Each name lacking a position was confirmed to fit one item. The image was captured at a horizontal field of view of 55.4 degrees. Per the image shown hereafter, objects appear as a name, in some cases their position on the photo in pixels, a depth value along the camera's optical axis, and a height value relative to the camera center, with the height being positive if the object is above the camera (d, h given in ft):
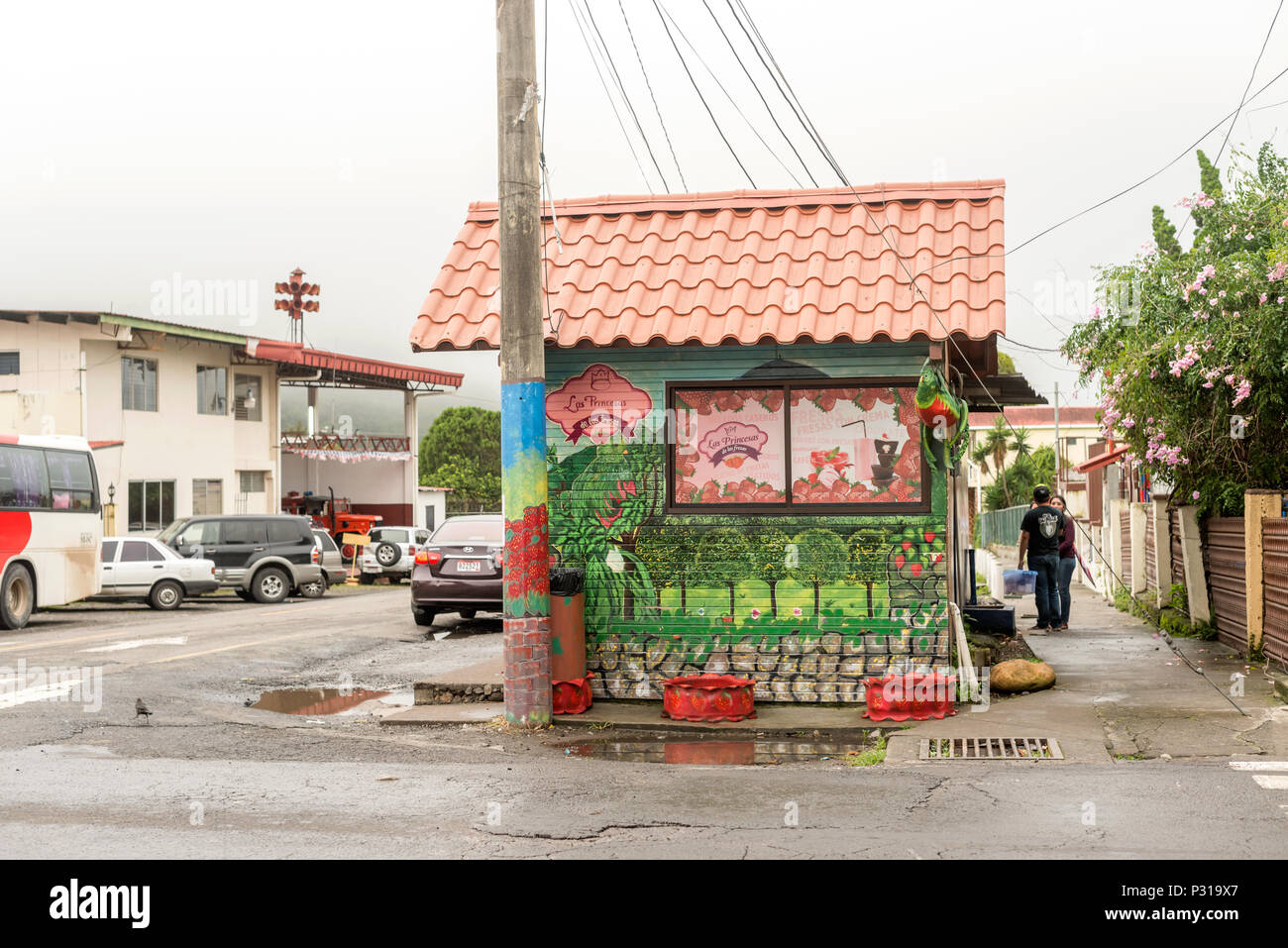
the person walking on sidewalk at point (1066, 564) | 56.85 -2.78
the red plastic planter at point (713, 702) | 32.81 -5.12
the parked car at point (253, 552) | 91.71 -2.39
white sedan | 82.28 -3.52
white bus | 65.05 -0.05
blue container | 61.70 -3.88
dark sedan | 60.29 -2.86
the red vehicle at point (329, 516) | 131.54 +0.27
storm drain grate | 28.17 -5.71
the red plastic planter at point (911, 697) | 32.50 -5.11
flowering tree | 41.06 +5.30
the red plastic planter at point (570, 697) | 34.04 -5.12
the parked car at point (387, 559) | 115.14 -3.91
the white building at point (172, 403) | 105.81 +11.01
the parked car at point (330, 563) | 99.04 -3.61
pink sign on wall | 35.65 +3.12
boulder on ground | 36.45 -5.13
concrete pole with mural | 32.01 +3.67
